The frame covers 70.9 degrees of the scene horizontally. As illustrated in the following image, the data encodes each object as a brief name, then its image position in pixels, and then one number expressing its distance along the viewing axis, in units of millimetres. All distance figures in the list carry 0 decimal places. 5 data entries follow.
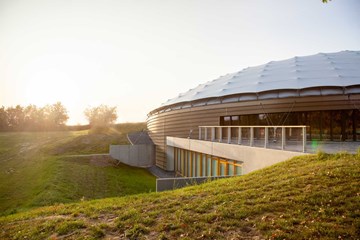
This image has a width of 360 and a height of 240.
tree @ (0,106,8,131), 64750
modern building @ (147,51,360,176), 11547
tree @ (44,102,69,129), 66788
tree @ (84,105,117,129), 62425
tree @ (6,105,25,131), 65631
